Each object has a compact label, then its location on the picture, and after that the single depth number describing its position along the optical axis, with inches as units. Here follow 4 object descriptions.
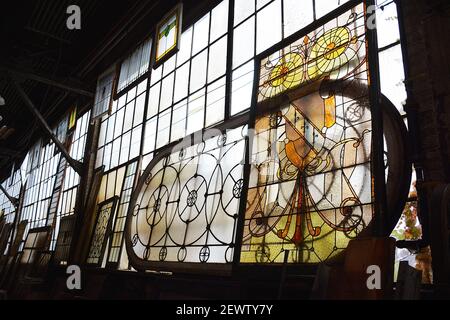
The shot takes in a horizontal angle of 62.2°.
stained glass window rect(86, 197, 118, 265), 168.7
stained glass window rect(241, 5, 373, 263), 70.2
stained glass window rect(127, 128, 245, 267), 102.6
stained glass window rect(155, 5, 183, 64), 164.2
